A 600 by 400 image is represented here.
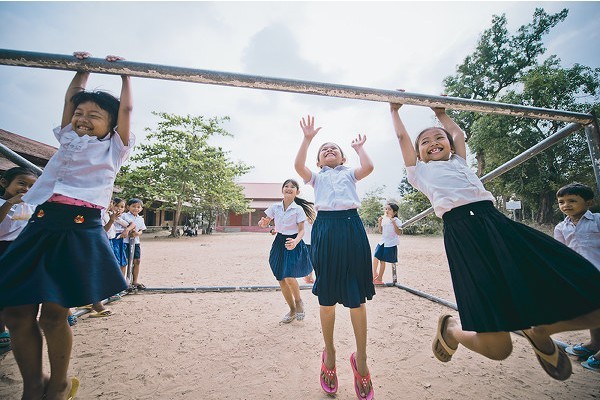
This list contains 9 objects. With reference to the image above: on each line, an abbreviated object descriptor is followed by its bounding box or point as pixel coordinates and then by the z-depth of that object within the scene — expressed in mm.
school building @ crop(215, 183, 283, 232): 33562
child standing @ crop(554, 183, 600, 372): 2468
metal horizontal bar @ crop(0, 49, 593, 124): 1790
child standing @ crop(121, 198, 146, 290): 4824
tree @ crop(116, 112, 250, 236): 17828
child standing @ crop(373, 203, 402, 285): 5582
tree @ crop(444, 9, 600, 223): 16484
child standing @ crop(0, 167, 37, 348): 2589
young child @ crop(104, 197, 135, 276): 4518
